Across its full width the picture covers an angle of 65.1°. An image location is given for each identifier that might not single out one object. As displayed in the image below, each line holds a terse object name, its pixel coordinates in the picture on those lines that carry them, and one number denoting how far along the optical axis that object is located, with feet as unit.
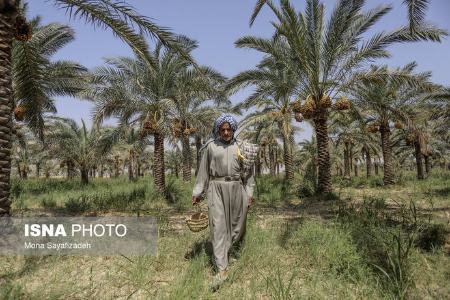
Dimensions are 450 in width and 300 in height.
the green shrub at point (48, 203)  31.83
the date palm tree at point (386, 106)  43.41
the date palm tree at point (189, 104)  45.16
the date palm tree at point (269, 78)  35.65
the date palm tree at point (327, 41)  30.83
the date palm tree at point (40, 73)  25.91
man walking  13.42
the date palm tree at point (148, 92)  41.91
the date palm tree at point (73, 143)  69.51
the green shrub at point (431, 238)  14.63
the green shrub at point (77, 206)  28.02
